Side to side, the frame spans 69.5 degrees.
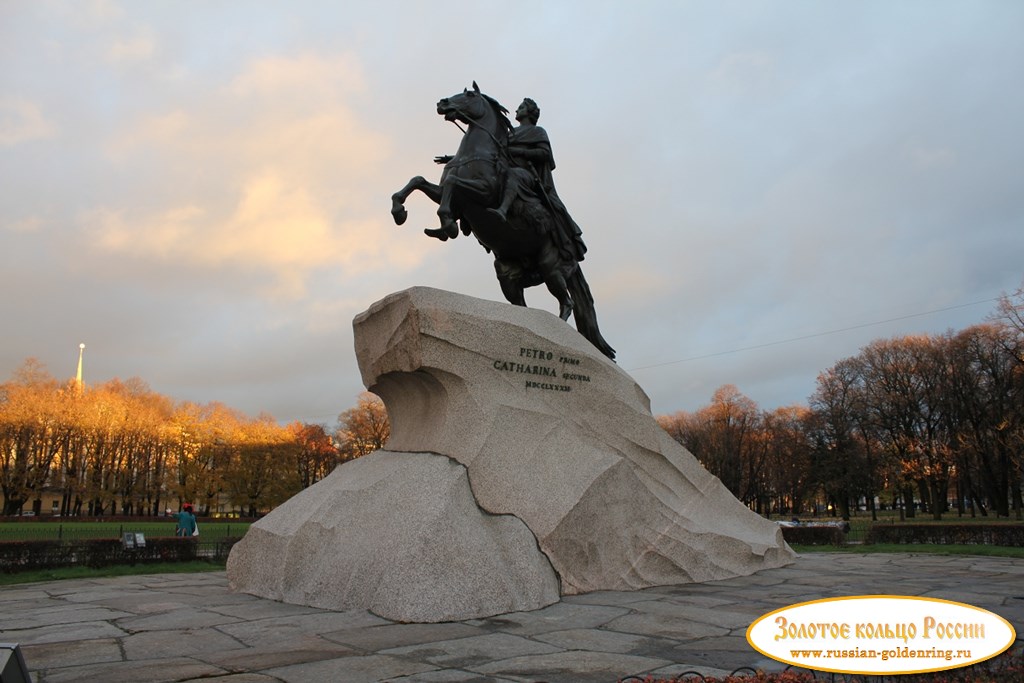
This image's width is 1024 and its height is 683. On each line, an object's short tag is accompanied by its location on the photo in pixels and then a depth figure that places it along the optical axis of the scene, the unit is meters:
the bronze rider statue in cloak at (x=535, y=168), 10.86
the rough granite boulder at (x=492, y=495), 6.62
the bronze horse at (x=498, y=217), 9.67
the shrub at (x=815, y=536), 17.14
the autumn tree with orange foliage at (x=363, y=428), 50.44
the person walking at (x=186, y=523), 17.80
